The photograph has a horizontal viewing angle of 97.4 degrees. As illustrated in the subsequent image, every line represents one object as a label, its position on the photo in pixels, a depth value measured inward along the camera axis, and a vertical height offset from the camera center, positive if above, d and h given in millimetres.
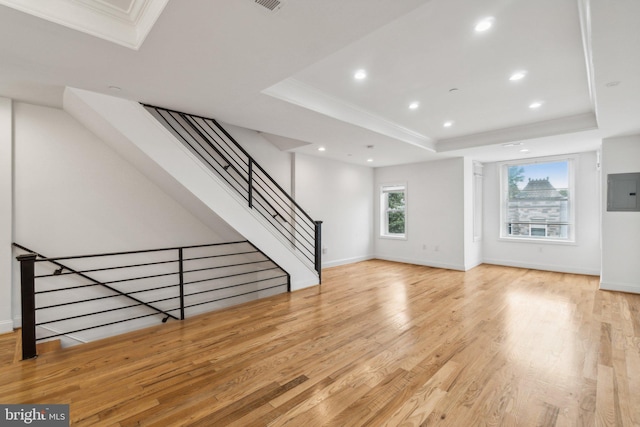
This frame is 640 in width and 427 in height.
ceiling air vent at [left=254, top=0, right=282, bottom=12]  1653 +1237
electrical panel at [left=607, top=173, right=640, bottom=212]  4508 +265
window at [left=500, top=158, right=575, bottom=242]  6027 +206
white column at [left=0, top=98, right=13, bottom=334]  3119 +40
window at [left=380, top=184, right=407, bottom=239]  7582 -23
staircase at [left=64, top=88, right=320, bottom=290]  3039 +575
